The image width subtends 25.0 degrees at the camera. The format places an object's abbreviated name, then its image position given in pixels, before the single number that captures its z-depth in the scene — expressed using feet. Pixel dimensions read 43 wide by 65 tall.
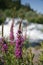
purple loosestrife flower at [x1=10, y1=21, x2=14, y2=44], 4.79
